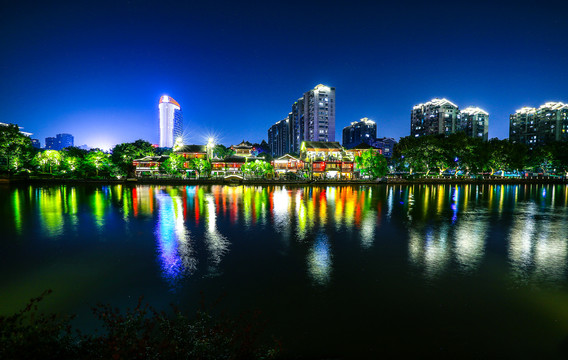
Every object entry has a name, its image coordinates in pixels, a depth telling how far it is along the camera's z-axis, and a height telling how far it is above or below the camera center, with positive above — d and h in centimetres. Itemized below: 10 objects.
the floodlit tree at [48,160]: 5747 +222
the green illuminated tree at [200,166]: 6188 +93
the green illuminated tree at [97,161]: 5734 +195
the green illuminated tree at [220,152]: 8100 +568
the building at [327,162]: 6700 +191
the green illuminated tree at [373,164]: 5903 +123
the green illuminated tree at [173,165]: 6128 +116
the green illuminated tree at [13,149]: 5275 +433
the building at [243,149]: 8238 +631
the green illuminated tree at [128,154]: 6300 +435
